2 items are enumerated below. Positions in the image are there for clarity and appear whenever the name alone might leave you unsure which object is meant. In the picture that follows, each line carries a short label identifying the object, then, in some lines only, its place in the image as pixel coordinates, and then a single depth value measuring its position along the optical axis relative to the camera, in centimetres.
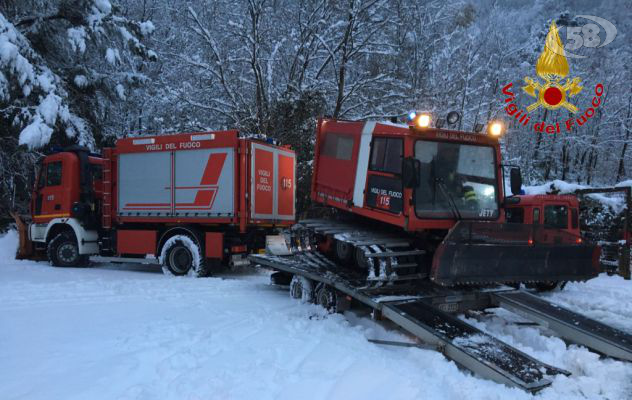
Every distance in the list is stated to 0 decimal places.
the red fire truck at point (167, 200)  1004
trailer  439
